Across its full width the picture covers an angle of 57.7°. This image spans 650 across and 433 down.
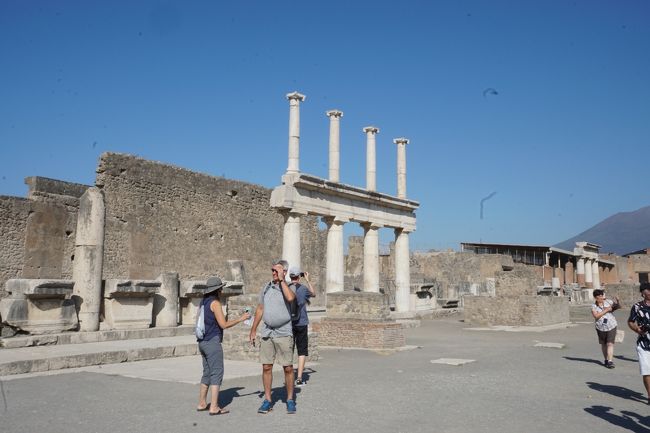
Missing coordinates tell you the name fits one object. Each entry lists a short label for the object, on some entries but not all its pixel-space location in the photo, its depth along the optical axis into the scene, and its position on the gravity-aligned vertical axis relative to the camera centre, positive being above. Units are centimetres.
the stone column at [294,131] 1783 +509
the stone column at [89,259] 1145 +78
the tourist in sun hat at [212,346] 553 -45
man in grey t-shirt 591 -24
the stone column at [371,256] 2153 +160
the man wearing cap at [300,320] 738 -28
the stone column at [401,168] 2328 +515
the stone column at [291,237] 1783 +186
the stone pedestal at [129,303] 1178 -10
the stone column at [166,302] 1293 -8
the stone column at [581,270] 4528 +236
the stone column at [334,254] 1981 +154
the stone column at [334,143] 1978 +526
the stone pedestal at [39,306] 998 -15
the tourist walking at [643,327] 598 -26
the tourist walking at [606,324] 950 -37
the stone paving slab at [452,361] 945 -99
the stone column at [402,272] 2308 +110
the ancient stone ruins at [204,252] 1170 +148
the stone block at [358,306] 1206 -13
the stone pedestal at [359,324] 1171 -49
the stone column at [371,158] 2155 +516
